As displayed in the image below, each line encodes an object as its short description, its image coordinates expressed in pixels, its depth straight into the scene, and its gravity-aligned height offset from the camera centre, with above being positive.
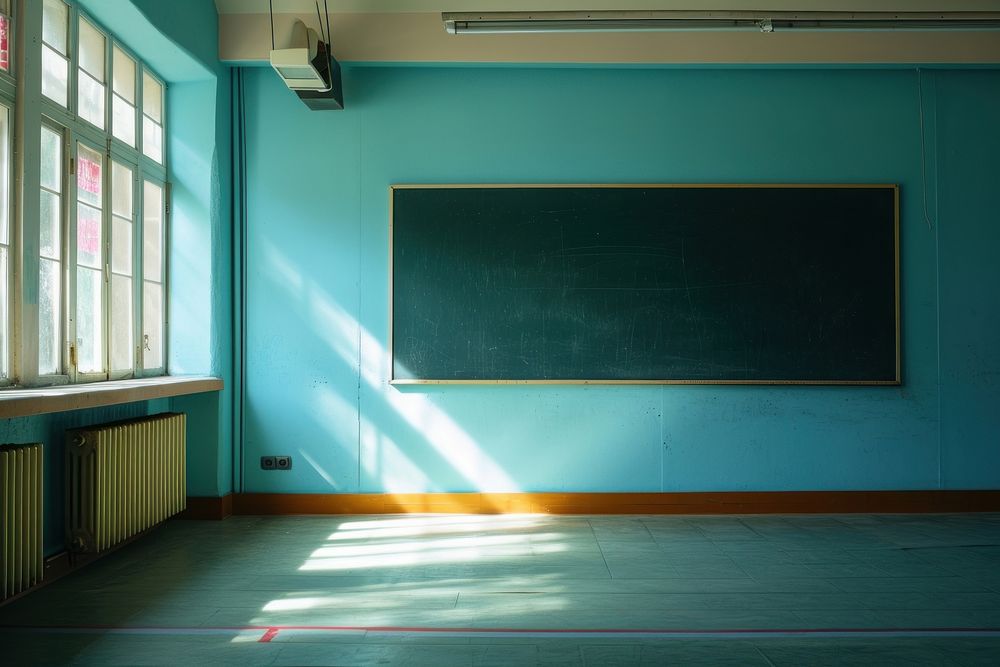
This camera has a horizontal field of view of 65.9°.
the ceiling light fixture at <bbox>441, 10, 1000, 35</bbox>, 4.76 +1.99
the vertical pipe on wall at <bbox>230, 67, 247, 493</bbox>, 5.83 +0.69
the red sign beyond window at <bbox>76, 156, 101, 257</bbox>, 4.55 +0.76
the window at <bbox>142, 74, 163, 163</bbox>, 5.43 +1.61
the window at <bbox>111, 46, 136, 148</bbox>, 5.03 +1.62
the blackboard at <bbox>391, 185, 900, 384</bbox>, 5.75 +0.38
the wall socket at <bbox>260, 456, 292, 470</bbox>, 5.79 -0.91
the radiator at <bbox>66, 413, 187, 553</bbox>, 4.18 -0.80
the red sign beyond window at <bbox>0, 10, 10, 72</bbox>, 3.79 +1.48
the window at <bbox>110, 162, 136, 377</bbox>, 4.98 +0.49
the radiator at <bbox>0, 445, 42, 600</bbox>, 3.39 -0.80
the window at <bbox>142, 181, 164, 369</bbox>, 5.45 +0.48
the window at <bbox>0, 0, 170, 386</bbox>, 3.83 +0.77
